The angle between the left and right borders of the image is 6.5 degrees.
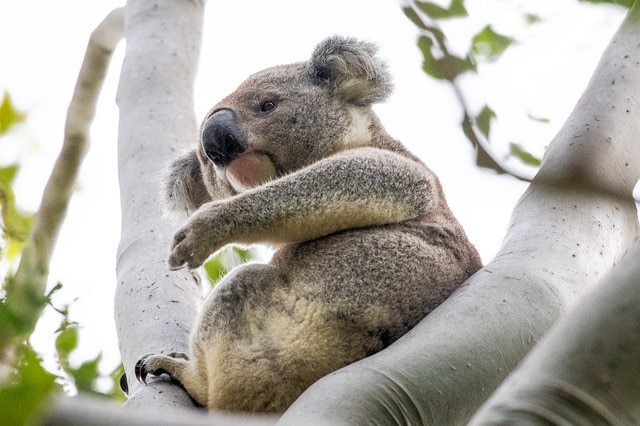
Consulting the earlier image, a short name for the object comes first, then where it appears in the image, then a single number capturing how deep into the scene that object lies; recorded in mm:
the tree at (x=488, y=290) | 5161
